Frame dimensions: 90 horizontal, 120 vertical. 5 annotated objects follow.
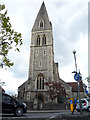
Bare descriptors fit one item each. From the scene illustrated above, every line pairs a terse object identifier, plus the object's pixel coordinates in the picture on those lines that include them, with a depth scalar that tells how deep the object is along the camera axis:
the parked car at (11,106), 6.44
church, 22.97
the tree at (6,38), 6.16
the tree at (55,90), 20.86
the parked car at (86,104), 8.24
